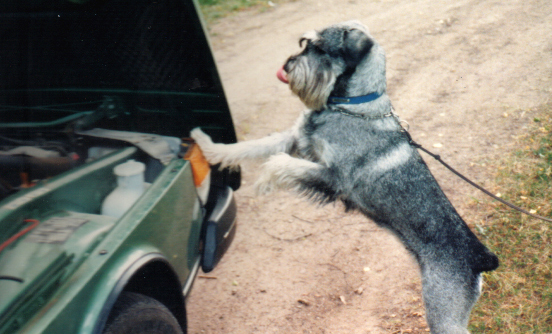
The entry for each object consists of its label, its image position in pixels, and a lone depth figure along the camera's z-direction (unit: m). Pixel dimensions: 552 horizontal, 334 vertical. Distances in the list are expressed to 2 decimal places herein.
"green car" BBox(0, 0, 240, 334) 1.56
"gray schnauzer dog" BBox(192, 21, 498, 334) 2.51
